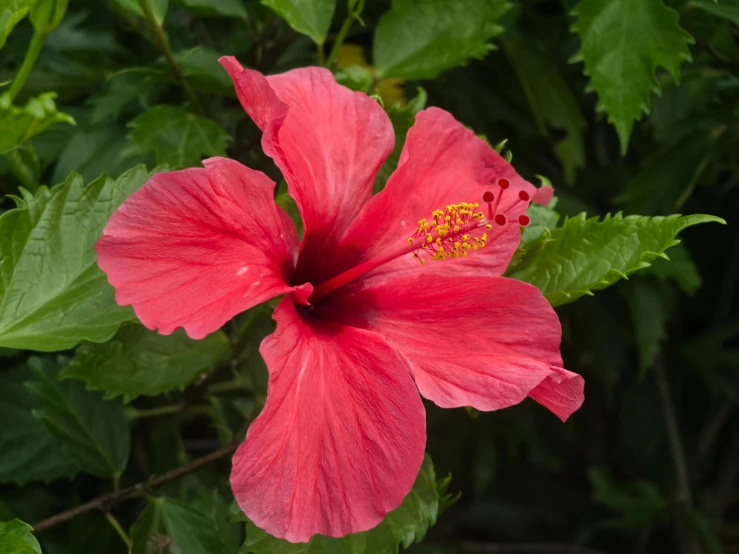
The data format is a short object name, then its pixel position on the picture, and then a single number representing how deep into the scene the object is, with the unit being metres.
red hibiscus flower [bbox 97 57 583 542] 0.33
